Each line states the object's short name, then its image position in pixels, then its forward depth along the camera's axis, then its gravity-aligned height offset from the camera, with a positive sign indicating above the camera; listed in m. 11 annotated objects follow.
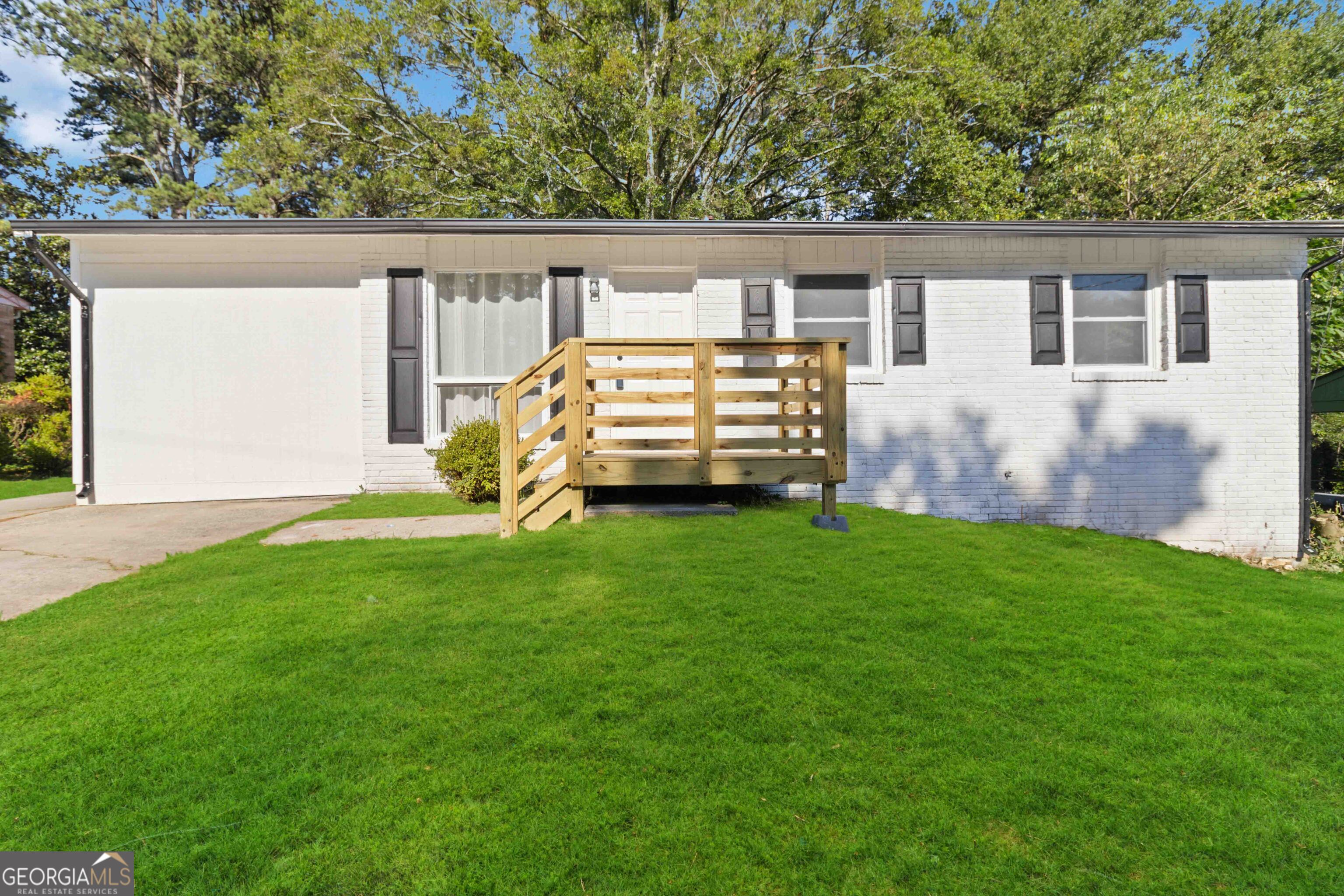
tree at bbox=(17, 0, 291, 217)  17.30 +10.92
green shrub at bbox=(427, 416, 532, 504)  6.59 -0.07
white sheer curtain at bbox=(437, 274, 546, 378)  7.84 +1.61
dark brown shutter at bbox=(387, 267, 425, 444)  7.51 +1.16
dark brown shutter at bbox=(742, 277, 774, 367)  7.67 +1.74
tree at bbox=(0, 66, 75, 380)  15.47 +5.03
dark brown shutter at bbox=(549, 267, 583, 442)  7.70 +1.80
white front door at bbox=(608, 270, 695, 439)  7.88 +1.80
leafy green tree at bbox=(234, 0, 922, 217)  13.54 +7.84
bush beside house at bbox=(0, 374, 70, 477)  10.73 +0.48
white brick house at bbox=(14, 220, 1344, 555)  7.57 +0.97
